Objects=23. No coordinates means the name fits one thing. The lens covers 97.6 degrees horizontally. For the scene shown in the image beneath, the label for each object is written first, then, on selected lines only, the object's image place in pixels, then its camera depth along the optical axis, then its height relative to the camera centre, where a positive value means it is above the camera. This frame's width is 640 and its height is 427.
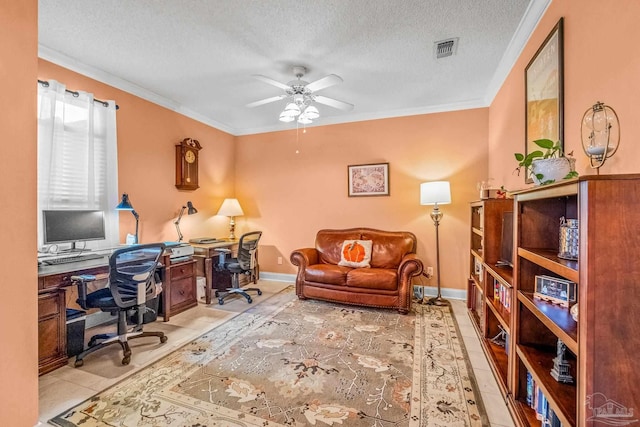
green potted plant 1.29 +0.21
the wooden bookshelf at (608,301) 0.88 -0.28
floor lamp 3.55 +0.20
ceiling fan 2.53 +1.17
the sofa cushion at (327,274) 3.56 -0.81
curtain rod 2.52 +1.17
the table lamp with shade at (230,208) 4.58 +0.06
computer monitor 2.43 -0.13
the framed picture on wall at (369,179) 4.23 +0.50
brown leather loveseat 3.34 -0.76
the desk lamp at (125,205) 3.00 +0.07
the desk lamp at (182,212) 3.95 +0.00
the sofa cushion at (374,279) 3.35 -0.81
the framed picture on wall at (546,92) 1.77 +0.85
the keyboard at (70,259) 2.26 -0.40
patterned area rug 1.66 -1.21
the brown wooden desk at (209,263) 3.69 -0.70
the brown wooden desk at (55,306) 2.09 -0.72
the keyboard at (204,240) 4.04 -0.43
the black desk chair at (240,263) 3.76 -0.70
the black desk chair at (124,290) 2.24 -0.67
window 2.55 +0.57
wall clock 3.94 +0.69
